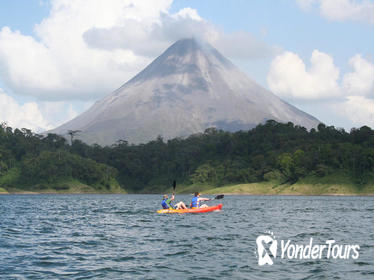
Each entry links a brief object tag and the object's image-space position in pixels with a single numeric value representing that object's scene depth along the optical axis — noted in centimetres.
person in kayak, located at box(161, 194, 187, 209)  5844
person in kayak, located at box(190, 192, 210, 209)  5912
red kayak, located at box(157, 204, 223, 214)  5798
